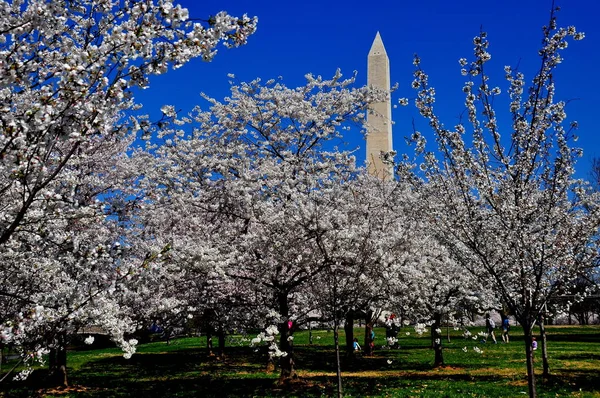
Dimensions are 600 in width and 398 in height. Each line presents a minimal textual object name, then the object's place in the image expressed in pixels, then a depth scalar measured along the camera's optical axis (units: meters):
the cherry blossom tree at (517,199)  6.65
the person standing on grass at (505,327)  28.81
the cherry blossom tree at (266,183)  10.72
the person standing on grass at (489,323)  25.66
